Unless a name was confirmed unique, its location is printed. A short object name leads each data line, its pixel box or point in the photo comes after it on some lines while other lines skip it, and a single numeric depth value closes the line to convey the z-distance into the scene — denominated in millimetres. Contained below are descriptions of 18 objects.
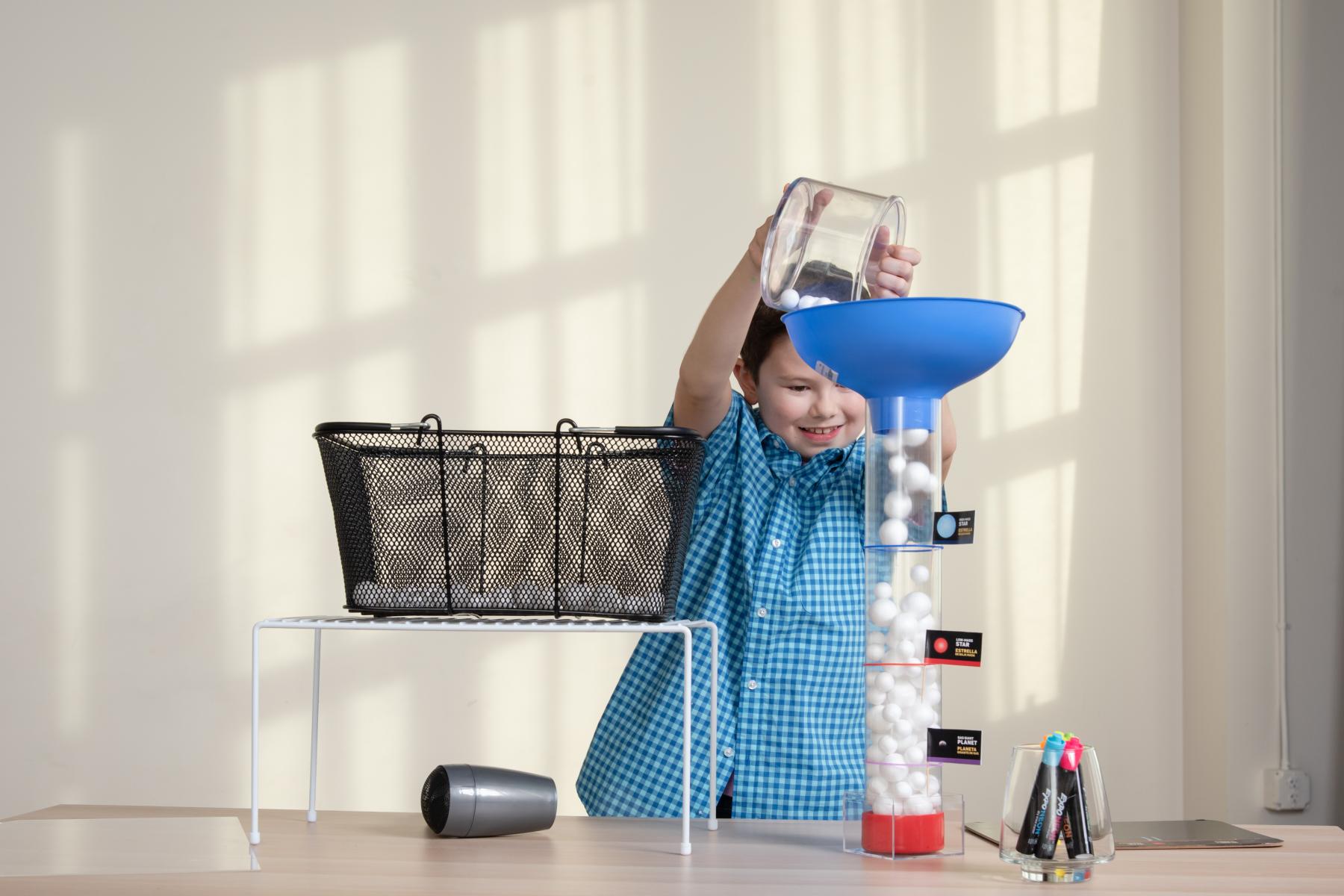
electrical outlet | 4740
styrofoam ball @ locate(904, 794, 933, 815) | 2957
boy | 3365
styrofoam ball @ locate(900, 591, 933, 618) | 2962
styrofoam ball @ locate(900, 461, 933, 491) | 2974
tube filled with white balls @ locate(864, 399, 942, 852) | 2952
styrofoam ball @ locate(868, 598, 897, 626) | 2958
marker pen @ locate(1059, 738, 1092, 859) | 2888
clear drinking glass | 2883
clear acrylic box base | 2962
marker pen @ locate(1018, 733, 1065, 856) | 2895
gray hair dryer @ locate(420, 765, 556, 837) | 3065
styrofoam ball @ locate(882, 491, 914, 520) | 2971
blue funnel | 2933
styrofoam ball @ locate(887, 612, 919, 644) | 2954
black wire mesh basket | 3051
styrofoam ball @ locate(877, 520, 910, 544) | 2965
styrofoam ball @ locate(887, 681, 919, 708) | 2951
